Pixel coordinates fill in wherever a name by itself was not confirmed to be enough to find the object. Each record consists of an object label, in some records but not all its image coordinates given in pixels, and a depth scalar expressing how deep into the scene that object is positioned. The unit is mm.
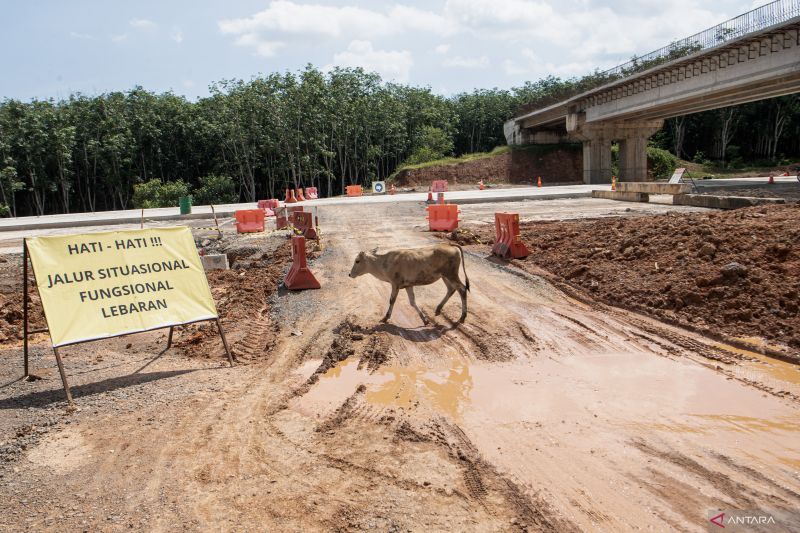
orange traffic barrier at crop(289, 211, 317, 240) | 19891
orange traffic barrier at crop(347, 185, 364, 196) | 52947
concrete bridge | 31875
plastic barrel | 38053
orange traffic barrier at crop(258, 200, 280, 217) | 32662
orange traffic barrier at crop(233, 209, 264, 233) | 24500
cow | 10195
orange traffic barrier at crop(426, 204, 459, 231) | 21766
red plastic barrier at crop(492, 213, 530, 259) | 15633
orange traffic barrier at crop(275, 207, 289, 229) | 25141
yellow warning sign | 7816
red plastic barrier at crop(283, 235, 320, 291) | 13078
